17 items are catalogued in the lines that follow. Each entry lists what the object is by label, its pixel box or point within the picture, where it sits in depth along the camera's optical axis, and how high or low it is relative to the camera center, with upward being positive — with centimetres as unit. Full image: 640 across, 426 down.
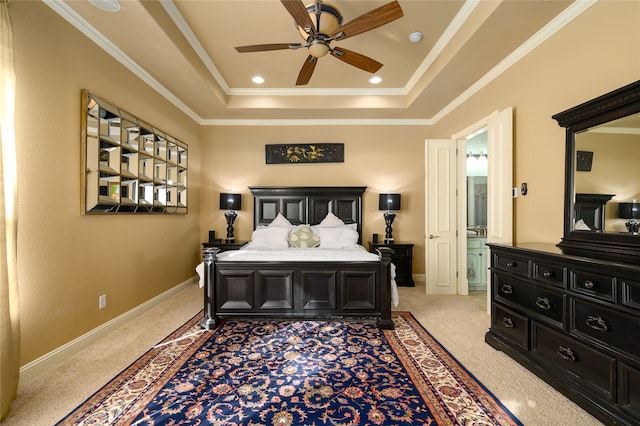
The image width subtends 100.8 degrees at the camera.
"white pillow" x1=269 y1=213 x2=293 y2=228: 462 -20
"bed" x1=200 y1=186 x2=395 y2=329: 299 -86
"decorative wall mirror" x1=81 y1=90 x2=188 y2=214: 256 +55
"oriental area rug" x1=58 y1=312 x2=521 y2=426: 167 -130
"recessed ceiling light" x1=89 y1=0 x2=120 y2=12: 218 +173
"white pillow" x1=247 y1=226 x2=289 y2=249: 408 -43
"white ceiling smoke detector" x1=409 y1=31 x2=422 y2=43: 301 +202
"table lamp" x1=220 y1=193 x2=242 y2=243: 475 +8
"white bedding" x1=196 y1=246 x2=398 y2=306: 304 -53
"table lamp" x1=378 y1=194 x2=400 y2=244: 473 +7
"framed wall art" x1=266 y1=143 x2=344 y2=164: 504 +110
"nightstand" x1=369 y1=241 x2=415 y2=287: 465 -90
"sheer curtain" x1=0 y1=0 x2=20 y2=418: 162 -12
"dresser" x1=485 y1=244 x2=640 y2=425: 149 -78
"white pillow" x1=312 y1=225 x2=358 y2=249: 416 -42
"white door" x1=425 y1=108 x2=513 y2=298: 417 -19
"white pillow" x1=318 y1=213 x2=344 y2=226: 470 -18
